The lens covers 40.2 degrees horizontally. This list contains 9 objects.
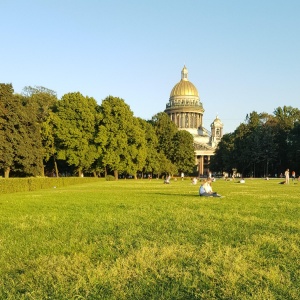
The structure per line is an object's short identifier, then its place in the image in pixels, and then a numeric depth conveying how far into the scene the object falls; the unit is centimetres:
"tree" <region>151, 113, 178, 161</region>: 8456
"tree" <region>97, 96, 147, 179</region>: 5972
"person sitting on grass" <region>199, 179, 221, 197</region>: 1991
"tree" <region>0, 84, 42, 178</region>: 4506
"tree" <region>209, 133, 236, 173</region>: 9088
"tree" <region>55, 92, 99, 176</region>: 5603
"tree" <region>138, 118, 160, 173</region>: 7331
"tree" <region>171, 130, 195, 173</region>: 8544
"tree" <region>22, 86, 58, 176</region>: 5562
